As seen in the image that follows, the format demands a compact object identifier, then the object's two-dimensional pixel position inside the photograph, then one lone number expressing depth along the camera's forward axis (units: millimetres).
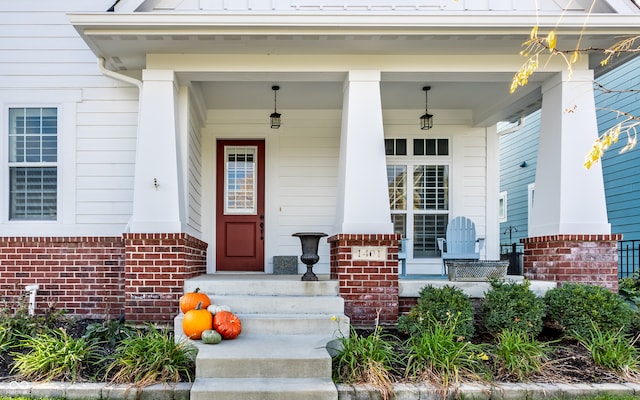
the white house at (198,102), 5137
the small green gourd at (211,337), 4281
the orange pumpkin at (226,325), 4453
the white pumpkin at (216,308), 4609
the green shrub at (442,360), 3918
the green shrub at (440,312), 4559
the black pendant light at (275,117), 6849
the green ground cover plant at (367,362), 3862
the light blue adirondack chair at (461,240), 6586
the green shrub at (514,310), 4625
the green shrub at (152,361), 3873
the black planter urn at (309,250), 5523
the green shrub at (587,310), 4629
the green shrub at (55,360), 3934
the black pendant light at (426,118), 6977
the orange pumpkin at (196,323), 4402
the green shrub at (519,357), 4039
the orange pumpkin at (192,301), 4727
